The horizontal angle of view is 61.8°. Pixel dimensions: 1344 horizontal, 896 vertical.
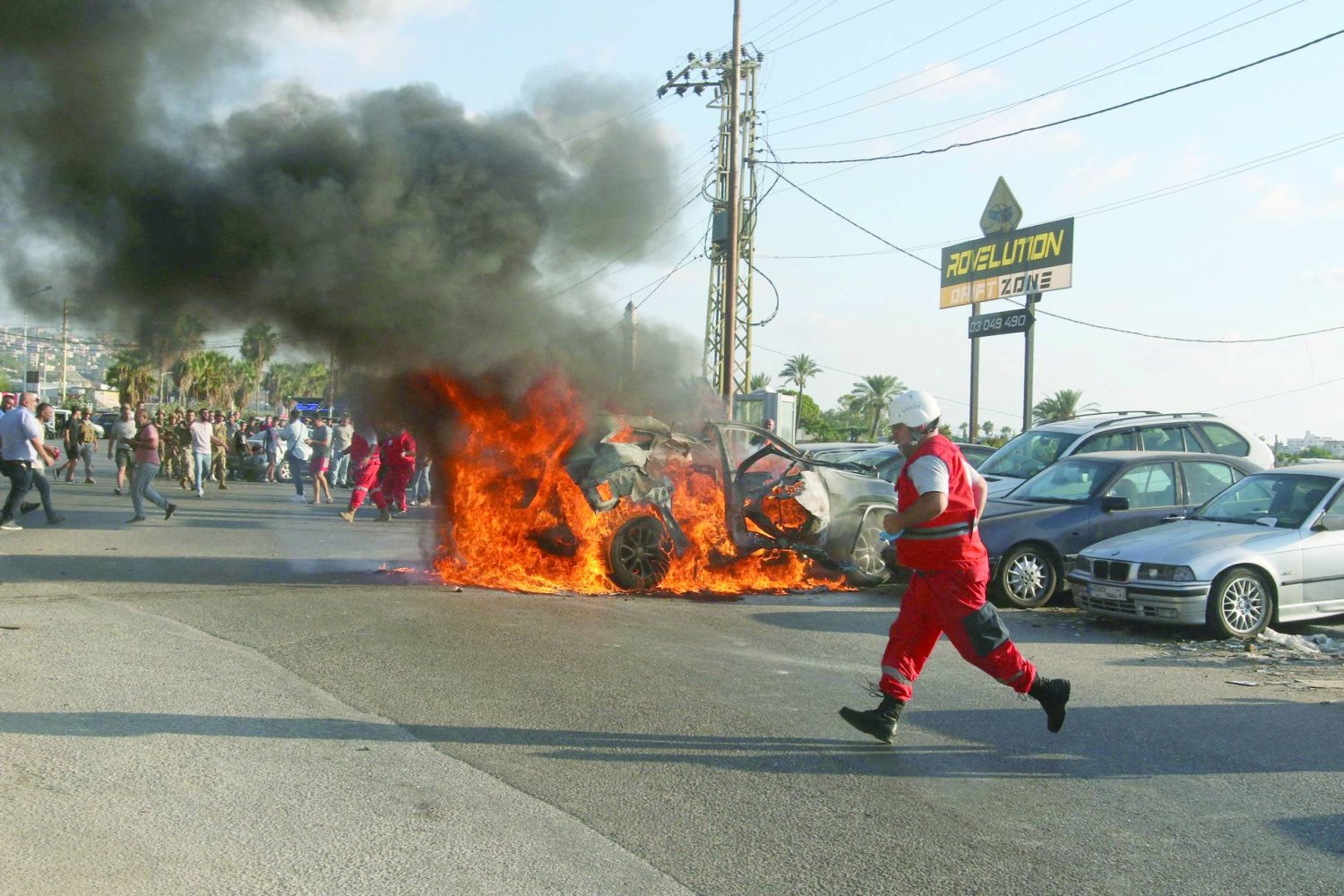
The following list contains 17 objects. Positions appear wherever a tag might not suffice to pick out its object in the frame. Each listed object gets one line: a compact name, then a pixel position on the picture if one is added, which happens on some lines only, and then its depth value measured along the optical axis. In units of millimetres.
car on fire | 10234
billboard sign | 28344
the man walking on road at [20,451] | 13914
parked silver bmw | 8930
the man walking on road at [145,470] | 14875
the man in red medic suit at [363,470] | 16188
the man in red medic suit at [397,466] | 14305
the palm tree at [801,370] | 74500
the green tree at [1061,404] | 53594
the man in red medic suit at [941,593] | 5414
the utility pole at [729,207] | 22219
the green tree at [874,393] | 65938
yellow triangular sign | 30406
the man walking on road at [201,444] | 20078
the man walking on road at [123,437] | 20094
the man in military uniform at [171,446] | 24852
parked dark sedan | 10711
